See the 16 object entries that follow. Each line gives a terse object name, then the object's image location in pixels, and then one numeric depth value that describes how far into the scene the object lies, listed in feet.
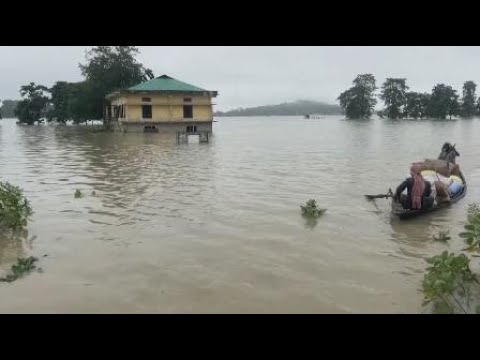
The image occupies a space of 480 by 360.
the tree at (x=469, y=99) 345.92
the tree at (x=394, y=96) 347.77
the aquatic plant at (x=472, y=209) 28.87
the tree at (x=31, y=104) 247.09
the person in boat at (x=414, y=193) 30.27
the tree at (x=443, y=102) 315.37
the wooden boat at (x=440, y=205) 29.96
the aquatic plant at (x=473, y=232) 16.05
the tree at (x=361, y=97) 372.99
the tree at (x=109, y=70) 168.76
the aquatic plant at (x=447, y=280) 15.65
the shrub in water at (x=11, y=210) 27.12
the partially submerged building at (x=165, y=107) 133.08
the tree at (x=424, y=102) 330.54
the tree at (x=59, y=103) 239.30
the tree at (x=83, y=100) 171.95
